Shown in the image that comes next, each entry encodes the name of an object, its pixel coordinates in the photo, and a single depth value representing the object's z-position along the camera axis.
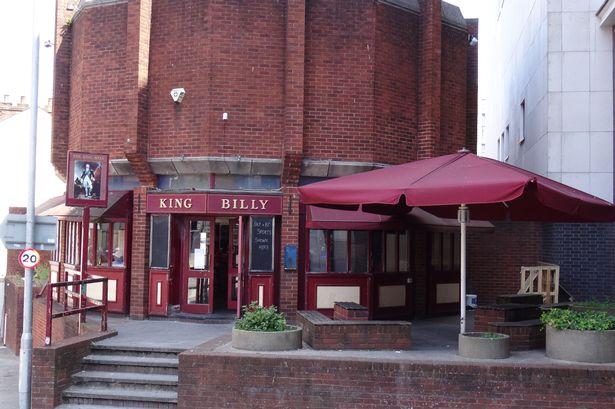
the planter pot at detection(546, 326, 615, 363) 8.45
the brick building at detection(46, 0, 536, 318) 13.45
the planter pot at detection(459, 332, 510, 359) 8.66
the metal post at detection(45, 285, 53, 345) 9.71
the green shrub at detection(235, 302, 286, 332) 9.30
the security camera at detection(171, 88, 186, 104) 13.62
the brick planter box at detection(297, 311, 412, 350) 9.26
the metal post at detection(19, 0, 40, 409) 9.61
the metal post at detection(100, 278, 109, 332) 11.08
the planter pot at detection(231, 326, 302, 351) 9.05
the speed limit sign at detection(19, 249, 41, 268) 10.02
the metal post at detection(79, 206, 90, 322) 11.56
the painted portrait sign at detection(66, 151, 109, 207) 11.56
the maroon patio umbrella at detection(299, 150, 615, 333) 8.31
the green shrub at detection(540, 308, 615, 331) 8.63
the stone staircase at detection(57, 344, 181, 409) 9.48
